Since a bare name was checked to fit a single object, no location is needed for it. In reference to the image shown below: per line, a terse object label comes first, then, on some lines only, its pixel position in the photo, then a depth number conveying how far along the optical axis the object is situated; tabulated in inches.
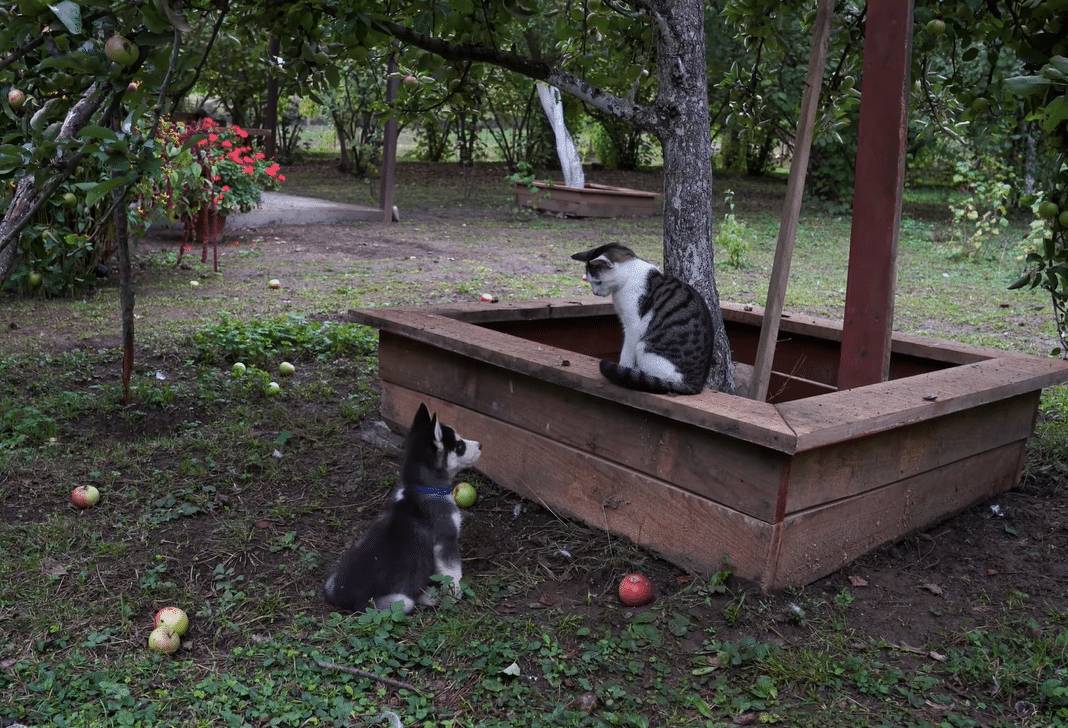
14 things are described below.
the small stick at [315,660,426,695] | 111.8
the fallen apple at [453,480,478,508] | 160.7
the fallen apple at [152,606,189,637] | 120.9
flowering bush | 367.9
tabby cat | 138.5
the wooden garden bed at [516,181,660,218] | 633.0
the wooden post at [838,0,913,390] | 151.6
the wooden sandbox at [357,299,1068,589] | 127.0
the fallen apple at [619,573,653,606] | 130.2
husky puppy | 129.2
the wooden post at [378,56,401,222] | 520.4
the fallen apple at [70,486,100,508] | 158.1
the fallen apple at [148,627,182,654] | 118.6
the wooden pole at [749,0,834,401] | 148.2
